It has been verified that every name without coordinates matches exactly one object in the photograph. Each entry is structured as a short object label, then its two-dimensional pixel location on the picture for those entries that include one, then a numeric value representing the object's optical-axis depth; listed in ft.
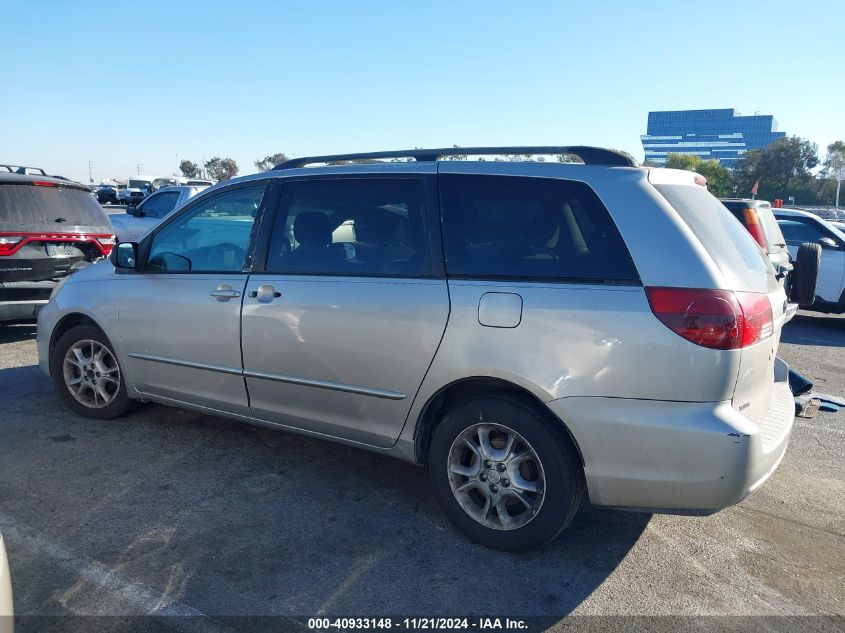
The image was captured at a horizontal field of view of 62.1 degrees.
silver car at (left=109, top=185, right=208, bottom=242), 43.45
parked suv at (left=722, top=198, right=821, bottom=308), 26.32
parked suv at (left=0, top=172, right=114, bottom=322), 23.15
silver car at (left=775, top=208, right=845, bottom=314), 33.60
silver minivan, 9.86
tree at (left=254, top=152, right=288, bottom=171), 184.26
